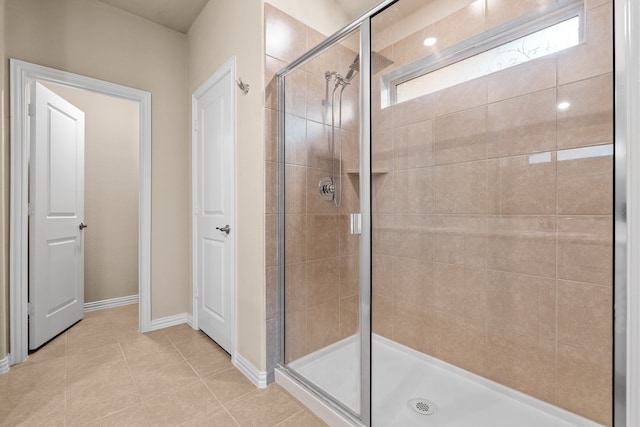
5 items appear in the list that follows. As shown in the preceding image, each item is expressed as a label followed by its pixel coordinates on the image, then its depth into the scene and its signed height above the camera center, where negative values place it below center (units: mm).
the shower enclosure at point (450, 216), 1369 -14
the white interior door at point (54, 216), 2195 -42
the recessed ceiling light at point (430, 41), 1639 +958
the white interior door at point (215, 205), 2154 +59
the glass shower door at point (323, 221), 1479 -49
